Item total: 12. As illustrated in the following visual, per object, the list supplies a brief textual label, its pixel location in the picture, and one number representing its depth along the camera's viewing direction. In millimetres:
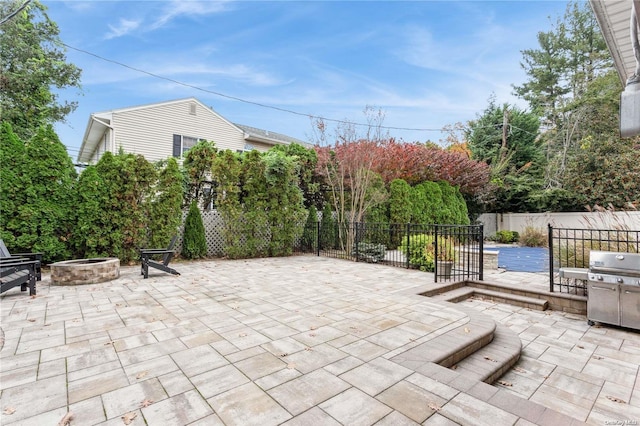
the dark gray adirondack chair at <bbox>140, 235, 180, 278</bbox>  5586
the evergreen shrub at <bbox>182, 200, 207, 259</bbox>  8180
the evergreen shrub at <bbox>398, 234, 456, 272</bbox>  6297
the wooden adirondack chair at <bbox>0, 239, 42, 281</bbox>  4773
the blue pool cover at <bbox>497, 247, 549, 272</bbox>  7523
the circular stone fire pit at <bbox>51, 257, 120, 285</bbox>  4988
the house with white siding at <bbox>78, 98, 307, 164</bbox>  11469
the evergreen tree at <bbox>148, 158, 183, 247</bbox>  7570
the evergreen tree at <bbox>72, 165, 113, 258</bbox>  6652
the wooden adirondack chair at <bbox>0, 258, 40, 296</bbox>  4035
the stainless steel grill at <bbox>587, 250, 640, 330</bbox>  3467
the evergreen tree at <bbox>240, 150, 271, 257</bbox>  8695
